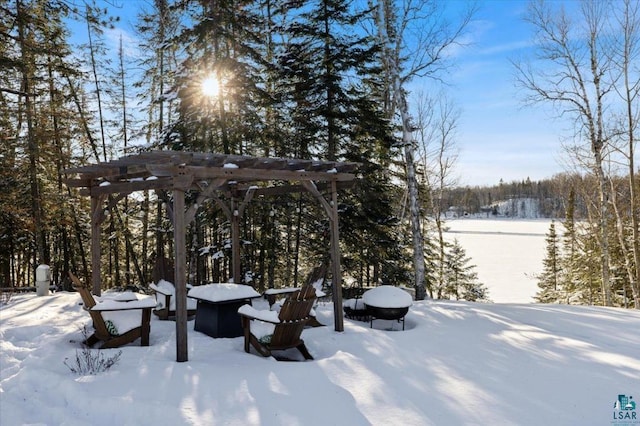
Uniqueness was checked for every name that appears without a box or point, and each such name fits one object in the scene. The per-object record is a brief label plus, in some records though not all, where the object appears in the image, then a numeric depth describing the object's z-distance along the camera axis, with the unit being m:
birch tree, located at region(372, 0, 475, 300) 8.40
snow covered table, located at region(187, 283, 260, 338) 5.43
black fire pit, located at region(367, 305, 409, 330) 6.04
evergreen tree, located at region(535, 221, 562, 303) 21.94
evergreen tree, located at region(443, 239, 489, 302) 15.96
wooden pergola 4.43
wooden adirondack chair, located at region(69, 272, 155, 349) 4.68
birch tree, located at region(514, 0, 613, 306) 9.77
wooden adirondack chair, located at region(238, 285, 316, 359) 4.54
